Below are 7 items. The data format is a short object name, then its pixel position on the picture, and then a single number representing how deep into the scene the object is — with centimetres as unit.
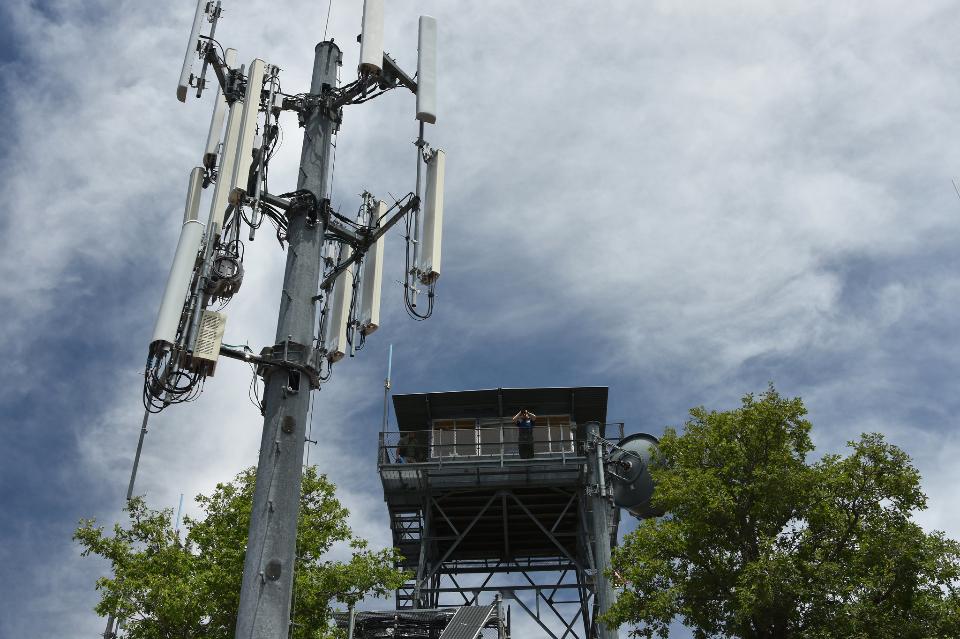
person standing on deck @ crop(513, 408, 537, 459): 3569
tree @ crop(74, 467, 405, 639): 2589
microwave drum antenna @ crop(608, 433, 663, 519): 3062
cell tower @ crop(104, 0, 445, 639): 1190
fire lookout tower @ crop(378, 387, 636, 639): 3534
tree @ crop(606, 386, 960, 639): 1825
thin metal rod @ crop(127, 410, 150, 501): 1263
